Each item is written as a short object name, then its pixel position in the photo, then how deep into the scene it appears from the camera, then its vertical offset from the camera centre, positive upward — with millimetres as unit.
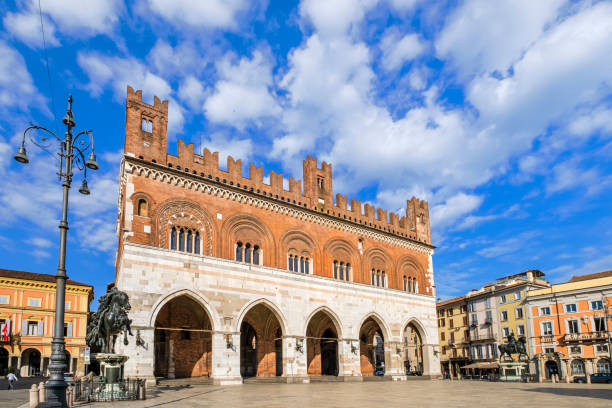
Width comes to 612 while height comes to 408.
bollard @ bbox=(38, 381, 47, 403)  13507 -2238
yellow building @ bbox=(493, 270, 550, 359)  48716 -610
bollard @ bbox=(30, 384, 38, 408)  12828 -2179
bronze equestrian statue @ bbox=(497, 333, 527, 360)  33312 -3117
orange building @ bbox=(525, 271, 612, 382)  40719 -2360
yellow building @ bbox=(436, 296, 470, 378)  57500 -3908
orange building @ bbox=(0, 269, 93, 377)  42969 -1013
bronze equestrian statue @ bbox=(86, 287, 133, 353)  16328 -182
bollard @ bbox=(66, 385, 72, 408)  13531 -2297
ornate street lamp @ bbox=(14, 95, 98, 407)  11288 +1581
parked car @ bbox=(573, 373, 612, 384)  35438 -5969
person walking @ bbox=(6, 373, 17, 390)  25086 -3481
